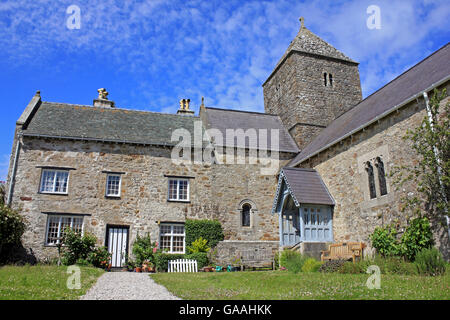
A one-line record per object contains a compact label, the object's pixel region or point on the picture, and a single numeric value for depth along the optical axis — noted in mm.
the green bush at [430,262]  9766
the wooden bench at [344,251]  13086
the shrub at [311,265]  12469
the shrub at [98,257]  16458
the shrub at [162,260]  17391
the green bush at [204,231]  18844
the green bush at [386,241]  11953
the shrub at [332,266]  11767
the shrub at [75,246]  16188
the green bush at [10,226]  15555
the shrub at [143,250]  17828
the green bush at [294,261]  13139
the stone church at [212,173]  14398
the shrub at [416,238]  10969
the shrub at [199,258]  17703
